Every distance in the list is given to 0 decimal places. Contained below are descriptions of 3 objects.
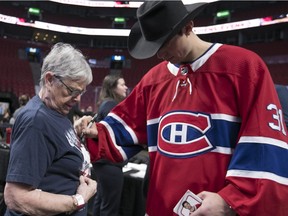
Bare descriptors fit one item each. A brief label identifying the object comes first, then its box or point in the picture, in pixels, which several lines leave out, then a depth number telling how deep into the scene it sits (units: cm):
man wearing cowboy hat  96
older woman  111
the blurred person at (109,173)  259
